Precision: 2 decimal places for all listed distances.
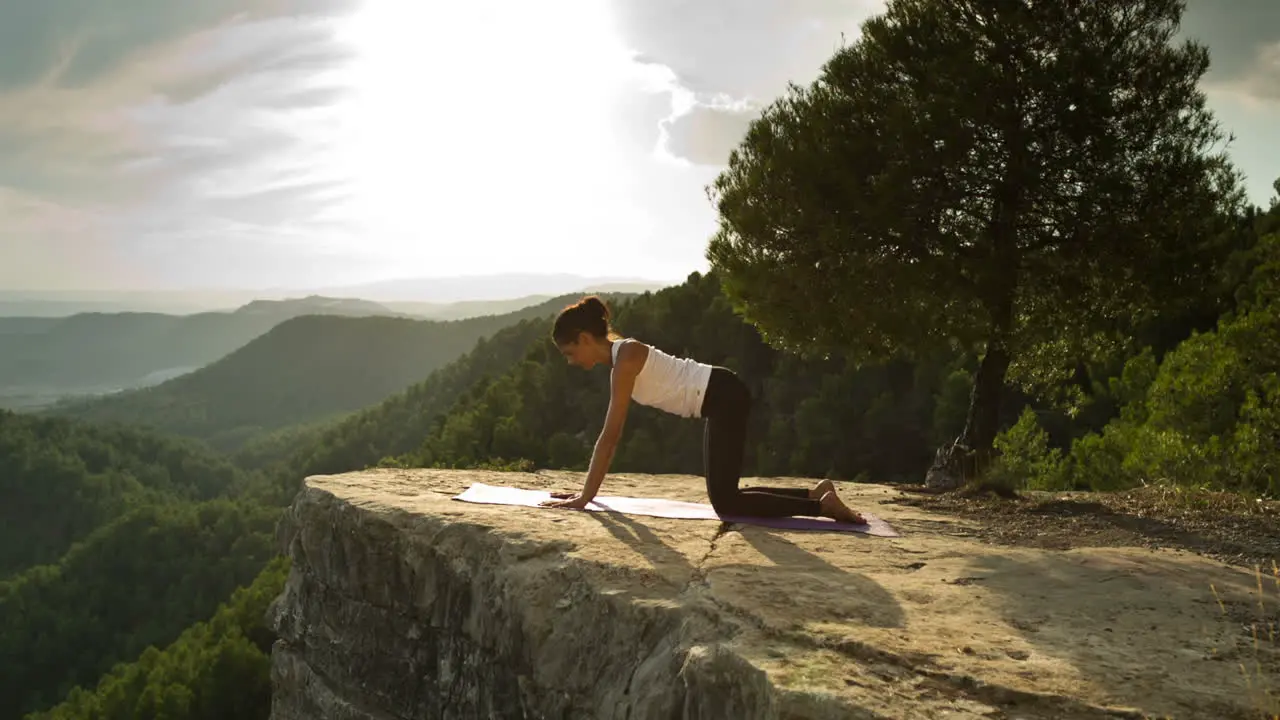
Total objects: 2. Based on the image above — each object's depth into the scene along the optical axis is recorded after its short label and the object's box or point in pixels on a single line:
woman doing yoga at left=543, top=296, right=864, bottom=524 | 6.44
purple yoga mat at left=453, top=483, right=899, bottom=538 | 6.63
